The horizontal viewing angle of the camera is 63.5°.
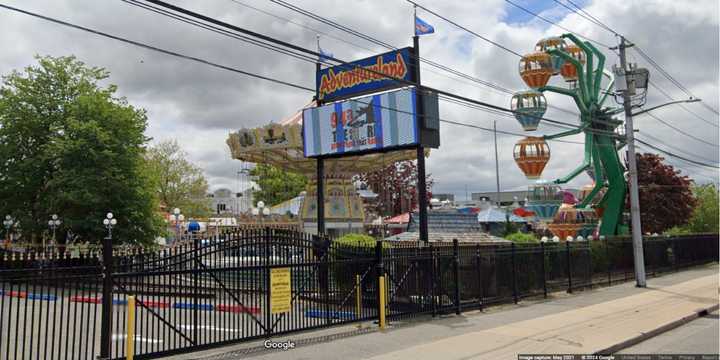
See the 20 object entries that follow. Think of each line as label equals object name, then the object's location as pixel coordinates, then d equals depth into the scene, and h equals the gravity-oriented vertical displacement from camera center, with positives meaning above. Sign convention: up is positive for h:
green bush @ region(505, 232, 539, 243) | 23.75 -0.52
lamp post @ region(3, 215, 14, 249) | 32.12 +0.69
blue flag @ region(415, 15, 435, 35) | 21.38 +7.34
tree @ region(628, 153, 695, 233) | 40.88 +1.80
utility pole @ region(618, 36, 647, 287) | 22.36 +0.82
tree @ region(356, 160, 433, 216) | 69.19 +4.88
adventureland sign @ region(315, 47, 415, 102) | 22.81 +6.57
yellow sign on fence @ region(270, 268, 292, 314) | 11.13 -1.15
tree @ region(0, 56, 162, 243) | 32.19 +4.25
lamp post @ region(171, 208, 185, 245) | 35.97 +0.59
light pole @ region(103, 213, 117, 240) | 27.71 +0.61
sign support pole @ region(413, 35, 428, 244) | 21.03 +2.34
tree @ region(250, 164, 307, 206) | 73.25 +5.67
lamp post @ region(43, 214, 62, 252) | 30.23 +0.64
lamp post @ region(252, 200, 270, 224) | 34.05 +1.34
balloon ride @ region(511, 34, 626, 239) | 34.12 +6.61
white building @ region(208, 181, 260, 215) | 95.59 +5.88
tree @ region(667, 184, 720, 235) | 46.09 +0.46
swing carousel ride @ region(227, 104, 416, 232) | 31.81 +4.00
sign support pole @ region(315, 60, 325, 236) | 27.78 +2.18
